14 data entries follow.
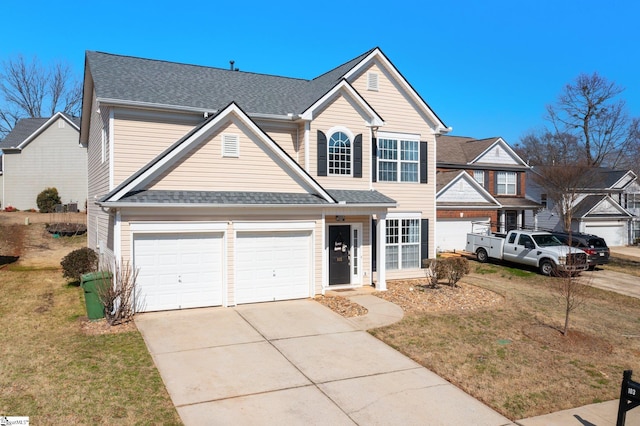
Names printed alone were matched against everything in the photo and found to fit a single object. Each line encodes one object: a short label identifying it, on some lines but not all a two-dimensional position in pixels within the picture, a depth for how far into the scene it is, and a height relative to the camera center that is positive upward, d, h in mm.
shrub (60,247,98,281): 16391 -1824
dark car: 23734 -1757
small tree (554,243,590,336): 12157 -2713
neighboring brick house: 29703 +1639
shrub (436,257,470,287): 16953 -2065
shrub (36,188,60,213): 34219 +842
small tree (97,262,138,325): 11609 -2092
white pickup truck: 21844 -1834
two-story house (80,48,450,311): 13109 +1139
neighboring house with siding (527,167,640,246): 35906 +422
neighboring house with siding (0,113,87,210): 35062 +3378
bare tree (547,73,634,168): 46281 +8844
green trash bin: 11766 -2049
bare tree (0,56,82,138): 47153 +11595
